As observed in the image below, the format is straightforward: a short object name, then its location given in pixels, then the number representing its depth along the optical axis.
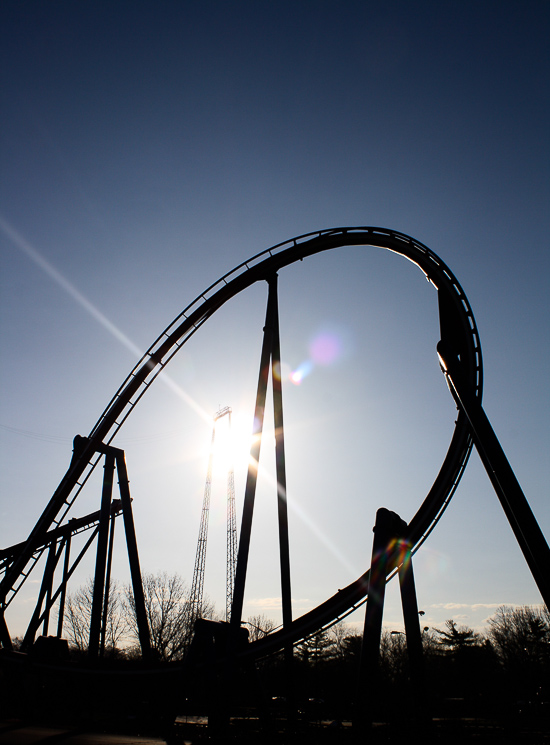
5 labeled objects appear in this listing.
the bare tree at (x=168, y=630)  36.09
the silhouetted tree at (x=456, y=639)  44.66
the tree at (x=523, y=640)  38.03
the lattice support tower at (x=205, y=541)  42.34
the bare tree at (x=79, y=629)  38.44
